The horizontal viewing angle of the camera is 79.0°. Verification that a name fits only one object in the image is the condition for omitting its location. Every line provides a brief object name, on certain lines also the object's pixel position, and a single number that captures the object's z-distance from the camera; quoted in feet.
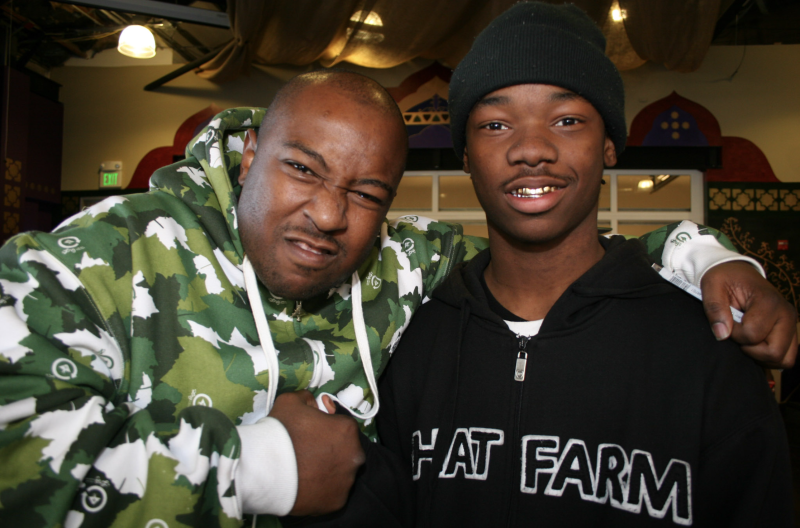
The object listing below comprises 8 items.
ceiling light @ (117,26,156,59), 13.50
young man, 3.17
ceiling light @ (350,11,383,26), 12.91
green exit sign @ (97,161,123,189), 19.11
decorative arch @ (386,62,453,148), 17.97
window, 17.83
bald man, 2.43
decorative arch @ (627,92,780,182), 17.03
